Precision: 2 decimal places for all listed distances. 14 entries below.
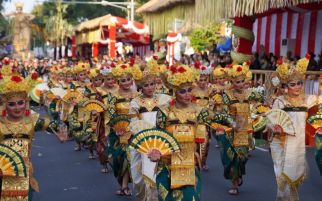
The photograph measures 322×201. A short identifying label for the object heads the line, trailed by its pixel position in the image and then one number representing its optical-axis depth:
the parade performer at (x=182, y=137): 5.78
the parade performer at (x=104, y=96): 9.38
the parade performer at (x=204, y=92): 10.12
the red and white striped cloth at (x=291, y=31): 15.77
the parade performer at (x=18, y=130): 5.62
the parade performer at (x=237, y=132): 8.30
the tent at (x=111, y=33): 29.08
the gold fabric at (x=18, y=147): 5.62
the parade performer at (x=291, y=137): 7.06
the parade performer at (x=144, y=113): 7.22
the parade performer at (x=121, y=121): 7.98
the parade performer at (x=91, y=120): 10.70
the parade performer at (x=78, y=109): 11.91
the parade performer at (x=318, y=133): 7.28
